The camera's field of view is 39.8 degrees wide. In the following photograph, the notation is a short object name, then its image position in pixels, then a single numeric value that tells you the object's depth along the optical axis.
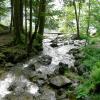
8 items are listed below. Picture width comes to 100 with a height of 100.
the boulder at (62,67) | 6.57
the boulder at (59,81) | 5.59
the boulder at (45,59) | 7.83
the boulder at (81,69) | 6.50
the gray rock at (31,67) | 7.09
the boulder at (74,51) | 9.44
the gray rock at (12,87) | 5.51
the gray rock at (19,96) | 5.01
